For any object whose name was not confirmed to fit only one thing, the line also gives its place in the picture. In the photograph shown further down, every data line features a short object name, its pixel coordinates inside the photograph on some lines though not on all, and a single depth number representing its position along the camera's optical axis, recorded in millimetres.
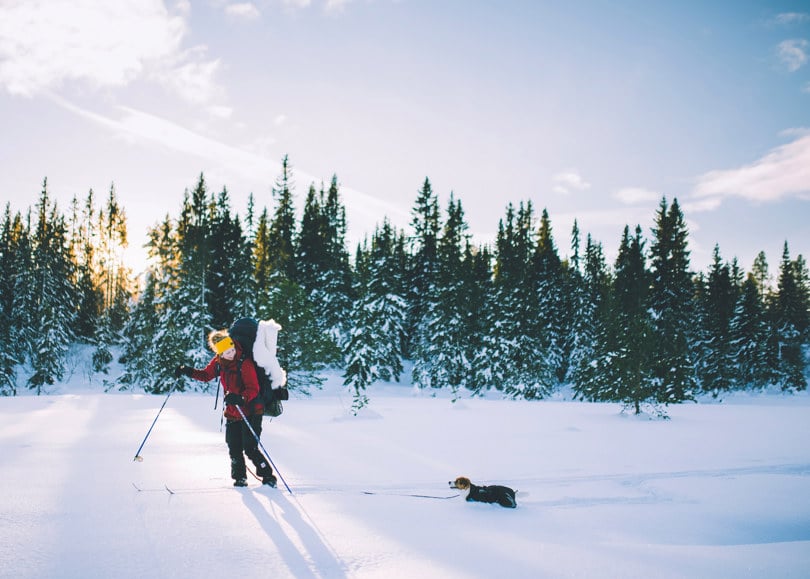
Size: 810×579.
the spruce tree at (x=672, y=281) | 32594
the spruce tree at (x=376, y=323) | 28047
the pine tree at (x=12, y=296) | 26438
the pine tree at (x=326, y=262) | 34938
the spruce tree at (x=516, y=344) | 27688
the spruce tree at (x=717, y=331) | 33562
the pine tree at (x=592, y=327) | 24895
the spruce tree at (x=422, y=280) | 32875
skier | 5297
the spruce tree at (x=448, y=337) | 31188
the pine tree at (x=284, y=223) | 41728
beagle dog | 4861
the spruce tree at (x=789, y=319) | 40584
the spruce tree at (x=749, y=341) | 35562
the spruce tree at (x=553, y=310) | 37875
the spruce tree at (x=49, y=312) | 28766
